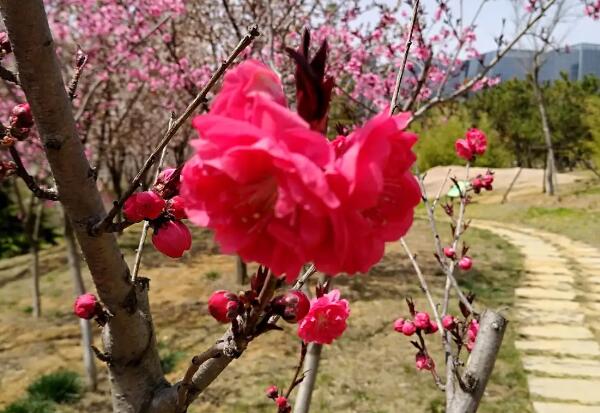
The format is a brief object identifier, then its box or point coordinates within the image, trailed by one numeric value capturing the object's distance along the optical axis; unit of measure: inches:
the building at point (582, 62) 3898.9
